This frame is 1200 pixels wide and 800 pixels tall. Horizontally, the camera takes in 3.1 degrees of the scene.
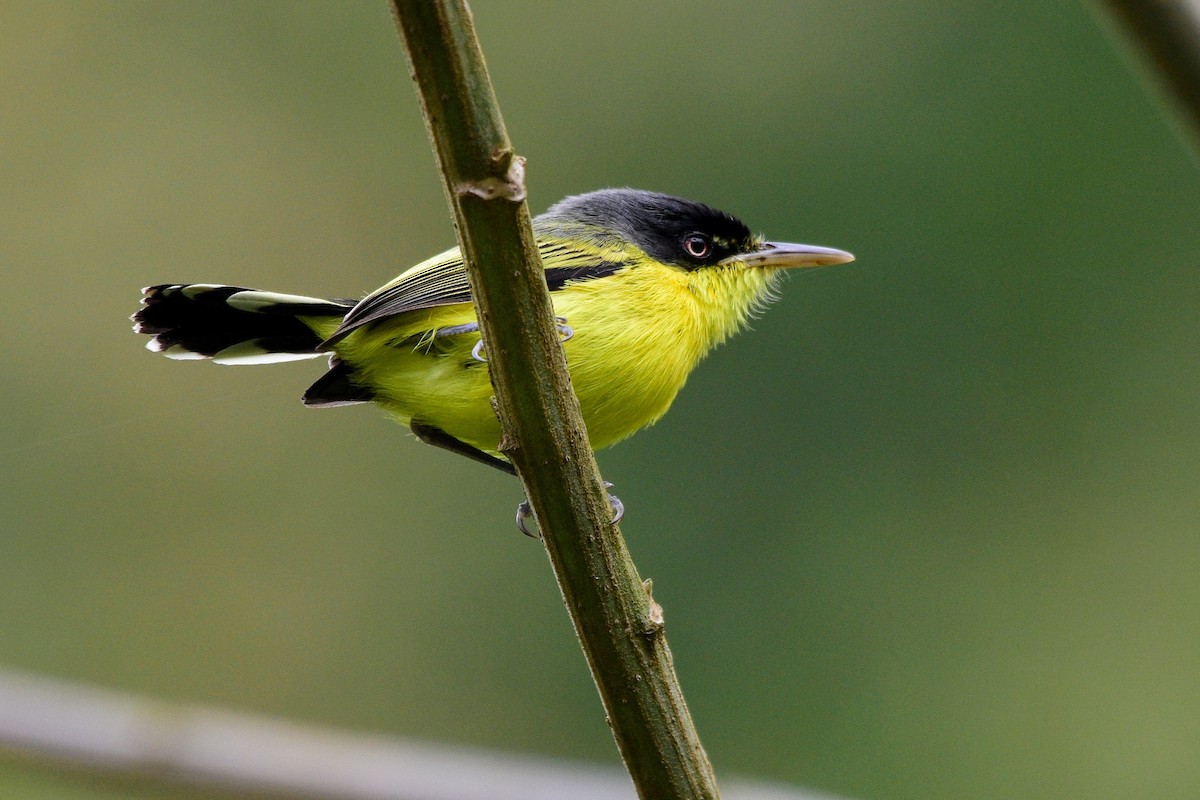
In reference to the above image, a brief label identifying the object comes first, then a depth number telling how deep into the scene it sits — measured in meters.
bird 2.48
